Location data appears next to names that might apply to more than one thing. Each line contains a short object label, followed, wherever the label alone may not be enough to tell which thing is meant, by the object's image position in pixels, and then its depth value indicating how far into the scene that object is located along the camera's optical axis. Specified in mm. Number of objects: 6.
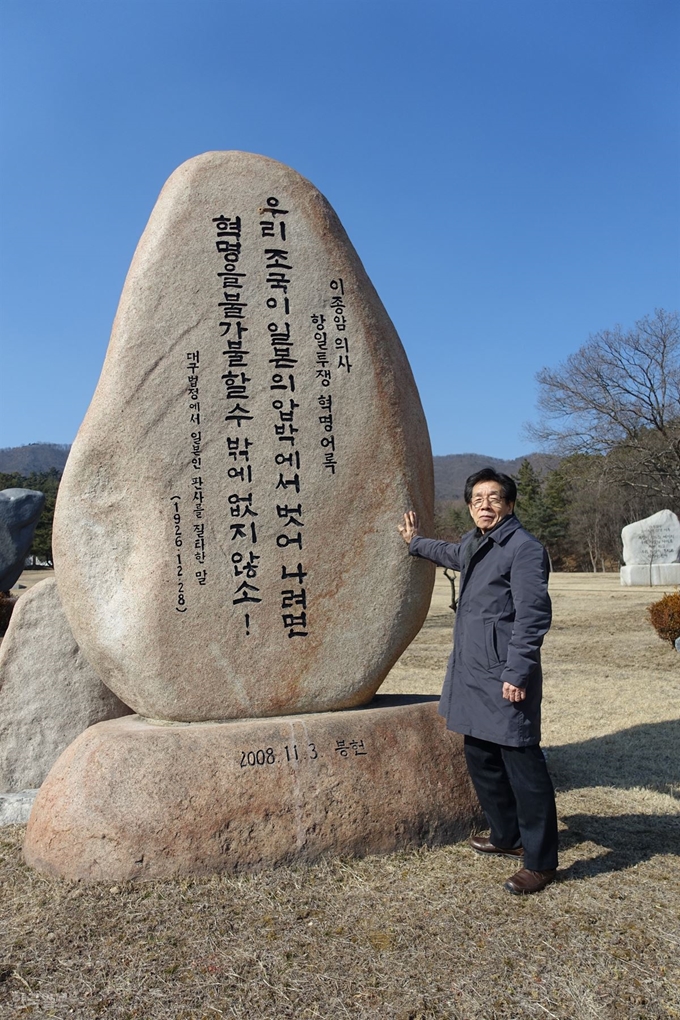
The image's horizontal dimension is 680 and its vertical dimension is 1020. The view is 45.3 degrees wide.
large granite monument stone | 3742
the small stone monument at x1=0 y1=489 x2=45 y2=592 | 15914
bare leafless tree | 26188
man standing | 3279
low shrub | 10945
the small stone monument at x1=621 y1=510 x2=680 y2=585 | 21656
